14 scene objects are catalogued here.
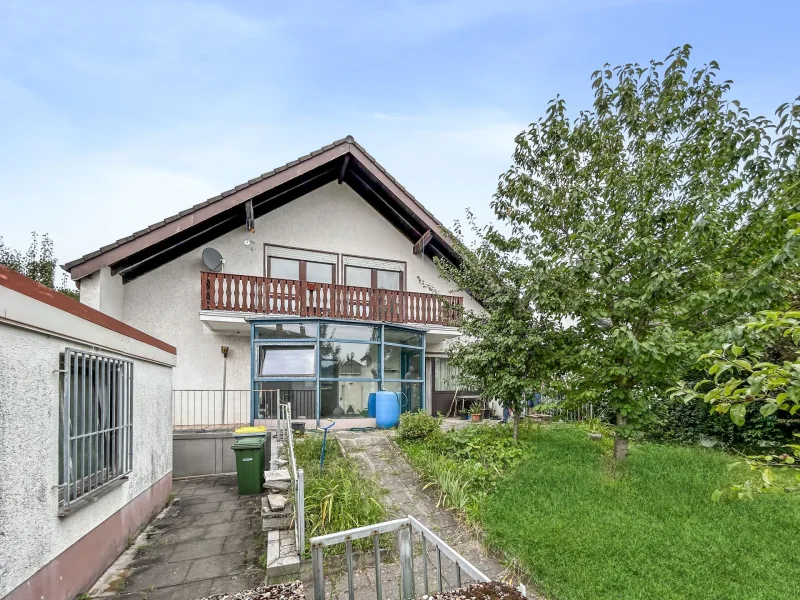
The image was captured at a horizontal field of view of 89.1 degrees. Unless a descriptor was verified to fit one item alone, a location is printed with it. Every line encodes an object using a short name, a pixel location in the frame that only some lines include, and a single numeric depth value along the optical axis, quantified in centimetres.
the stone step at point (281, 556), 402
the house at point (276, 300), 1006
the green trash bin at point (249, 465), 693
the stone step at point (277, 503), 520
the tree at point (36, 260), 2044
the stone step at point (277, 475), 572
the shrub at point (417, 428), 802
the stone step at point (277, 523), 493
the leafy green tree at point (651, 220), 532
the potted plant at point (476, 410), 1206
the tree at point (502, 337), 711
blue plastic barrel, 1007
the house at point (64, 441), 288
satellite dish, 1075
